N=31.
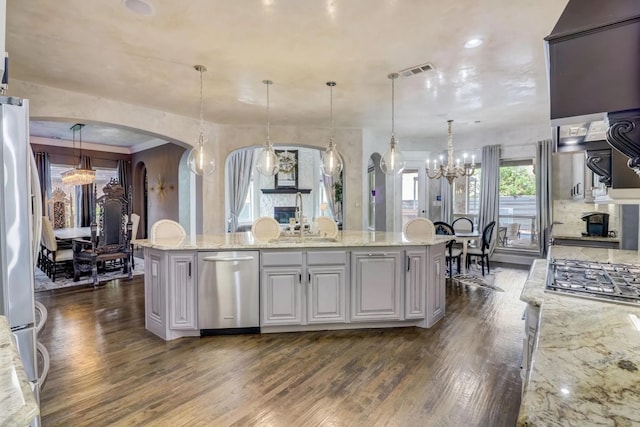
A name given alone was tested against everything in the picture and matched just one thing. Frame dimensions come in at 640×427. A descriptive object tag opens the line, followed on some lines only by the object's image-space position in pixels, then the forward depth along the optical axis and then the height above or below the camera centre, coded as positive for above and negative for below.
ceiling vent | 3.58 +1.56
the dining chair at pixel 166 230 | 3.69 -0.21
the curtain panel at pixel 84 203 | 8.57 +0.24
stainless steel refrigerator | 1.46 -0.09
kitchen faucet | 3.67 -0.08
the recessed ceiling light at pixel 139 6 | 2.42 +1.54
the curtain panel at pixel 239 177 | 9.09 +0.93
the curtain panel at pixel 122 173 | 9.09 +1.08
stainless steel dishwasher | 3.26 -0.80
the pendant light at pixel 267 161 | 4.42 +0.67
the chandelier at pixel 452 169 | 5.72 +0.71
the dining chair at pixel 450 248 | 5.62 -0.70
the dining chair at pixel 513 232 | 7.12 -0.52
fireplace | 9.77 -0.05
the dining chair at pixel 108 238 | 5.49 -0.46
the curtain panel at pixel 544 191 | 6.44 +0.33
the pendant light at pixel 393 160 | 4.15 +0.62
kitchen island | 3.24 -0.75
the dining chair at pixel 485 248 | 5.74 -0.70
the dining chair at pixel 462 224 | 7.37 -0.37
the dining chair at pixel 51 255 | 5.28 -0.74
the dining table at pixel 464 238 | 5.51 -0.50
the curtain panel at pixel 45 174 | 7.63 +0.92
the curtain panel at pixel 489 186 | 7.11 +0.49
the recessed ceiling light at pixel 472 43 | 3.00 +1.54
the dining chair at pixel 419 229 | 3.90 -0.24
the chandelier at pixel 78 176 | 6.99 +0.78
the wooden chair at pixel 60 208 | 8.05 +0.11
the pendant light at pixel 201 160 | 4.02 +0.63
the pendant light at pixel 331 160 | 4.40 +0.67
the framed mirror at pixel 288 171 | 9.69 +1.16
